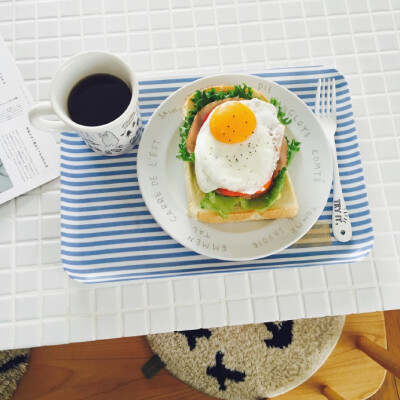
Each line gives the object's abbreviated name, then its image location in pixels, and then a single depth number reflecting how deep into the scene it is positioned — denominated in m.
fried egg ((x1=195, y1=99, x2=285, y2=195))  0.76
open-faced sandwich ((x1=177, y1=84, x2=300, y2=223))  0.77
